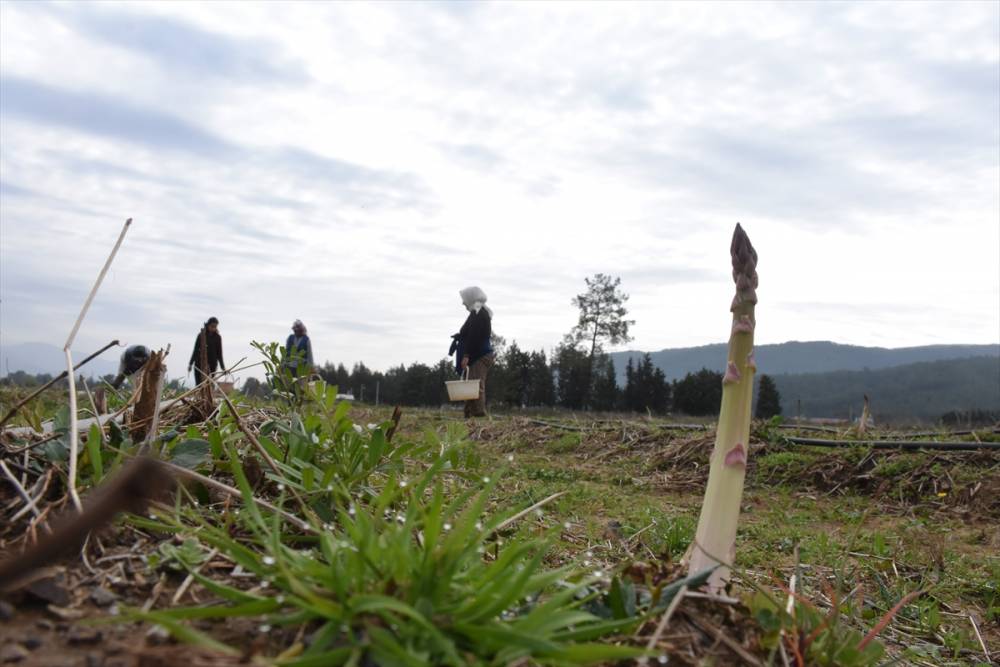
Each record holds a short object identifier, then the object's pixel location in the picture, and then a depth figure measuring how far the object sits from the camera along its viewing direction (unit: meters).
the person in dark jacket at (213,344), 15.80
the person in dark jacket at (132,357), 12.09
